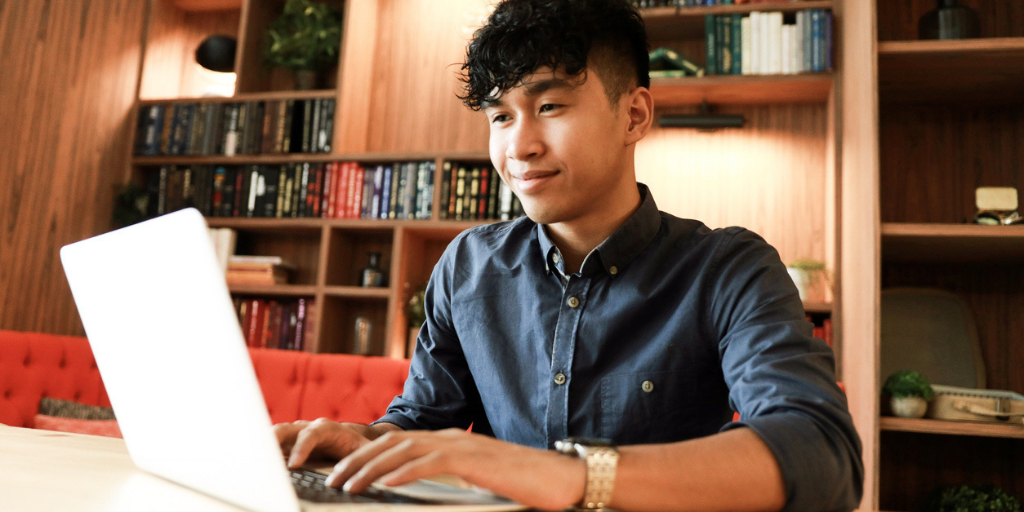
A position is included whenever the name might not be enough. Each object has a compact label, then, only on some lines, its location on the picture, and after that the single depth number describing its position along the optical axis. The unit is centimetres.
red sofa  230
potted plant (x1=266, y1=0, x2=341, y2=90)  329
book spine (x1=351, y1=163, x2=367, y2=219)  312
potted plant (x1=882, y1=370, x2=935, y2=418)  207
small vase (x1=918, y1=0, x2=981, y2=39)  223
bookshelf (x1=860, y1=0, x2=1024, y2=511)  219
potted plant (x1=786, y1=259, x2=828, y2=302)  263
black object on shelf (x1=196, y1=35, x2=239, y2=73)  347
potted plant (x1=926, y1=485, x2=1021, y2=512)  214
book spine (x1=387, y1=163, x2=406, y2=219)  307
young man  82
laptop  47
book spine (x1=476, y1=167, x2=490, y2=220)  294
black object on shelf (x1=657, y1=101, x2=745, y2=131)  291
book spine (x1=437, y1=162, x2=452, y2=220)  299
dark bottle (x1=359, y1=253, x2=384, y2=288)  305
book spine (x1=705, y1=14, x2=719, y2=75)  277
